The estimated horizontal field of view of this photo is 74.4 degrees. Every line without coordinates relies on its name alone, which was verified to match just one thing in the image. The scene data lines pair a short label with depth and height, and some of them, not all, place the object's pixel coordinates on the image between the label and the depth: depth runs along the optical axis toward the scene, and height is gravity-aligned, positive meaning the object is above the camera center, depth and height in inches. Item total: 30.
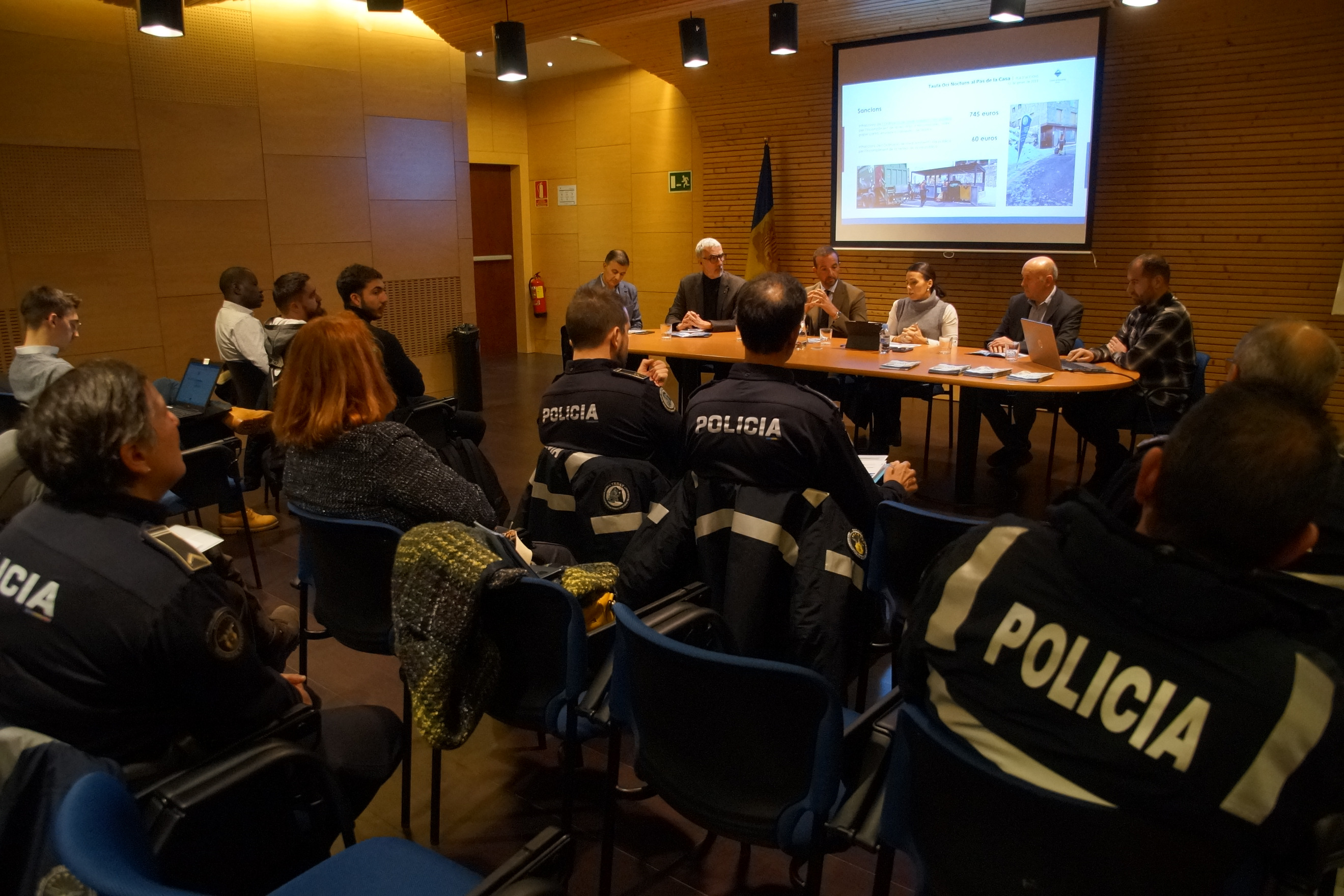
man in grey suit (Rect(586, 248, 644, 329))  270.1 -1.4
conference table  177.2 -21.3
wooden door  428.8 +8.6
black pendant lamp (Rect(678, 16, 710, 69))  259.8 +66.8
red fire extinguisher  439.8 -9.4
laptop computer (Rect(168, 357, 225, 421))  162.4 -20.5
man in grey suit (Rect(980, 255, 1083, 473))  219.1 -15.7
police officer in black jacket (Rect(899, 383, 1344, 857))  41.5 -18.4
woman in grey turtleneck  229.6 -15.6
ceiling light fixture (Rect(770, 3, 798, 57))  247.4 +67.6
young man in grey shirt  143.5 -10.6
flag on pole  339.3 +15.0
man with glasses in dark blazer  263.9 -7.7
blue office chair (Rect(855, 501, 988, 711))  92.5 -30.5
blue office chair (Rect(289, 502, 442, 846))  88.5 -31.7
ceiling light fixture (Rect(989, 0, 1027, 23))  207.6 +60.3
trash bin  308.3 -32.0
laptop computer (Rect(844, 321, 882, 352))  216.7 -15.6
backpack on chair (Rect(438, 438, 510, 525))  157.5 -34.6
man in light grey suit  254.4 -7.6
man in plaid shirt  185.2 -19.4
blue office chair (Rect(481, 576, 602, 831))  74.6 -33.2
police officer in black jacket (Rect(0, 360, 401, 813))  53.8 -20.1
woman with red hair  93.0 -17.9
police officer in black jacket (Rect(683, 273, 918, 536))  88.4 -15.3
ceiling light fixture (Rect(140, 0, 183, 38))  203.6 +58.9
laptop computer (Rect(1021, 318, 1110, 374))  190.7 -17.0
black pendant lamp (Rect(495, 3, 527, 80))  254.5 +63.5
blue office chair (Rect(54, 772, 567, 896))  38.8 -29.3
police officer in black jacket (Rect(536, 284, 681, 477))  110.1 -16.0
